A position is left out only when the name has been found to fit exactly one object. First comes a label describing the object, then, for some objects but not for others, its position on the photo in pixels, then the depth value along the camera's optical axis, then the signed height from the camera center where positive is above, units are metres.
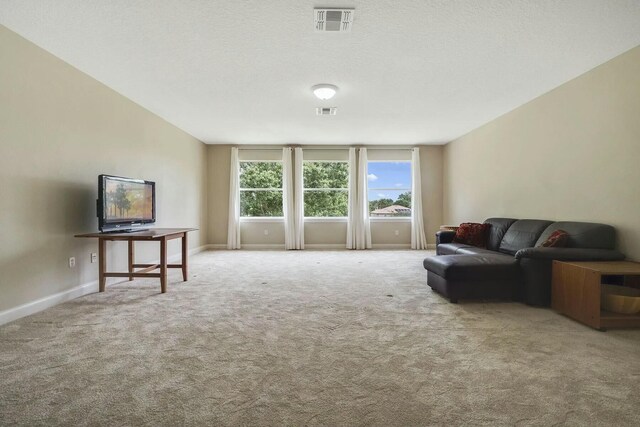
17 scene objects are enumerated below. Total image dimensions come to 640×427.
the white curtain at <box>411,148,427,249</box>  7.62 +0.03
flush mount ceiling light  3.98 +1.61
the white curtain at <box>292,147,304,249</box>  7.60 +0.46
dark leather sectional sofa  3.05 -0.58
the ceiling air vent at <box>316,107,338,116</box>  4.91 +1.66
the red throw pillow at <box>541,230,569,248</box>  3.29 -0.30
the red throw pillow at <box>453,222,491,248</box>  4.77 -0.36
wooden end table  2.49 -0.68
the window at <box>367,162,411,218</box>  7.84 +0.59
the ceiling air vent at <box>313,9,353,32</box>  2.49 +1.63
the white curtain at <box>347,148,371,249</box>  7.60 +0.03
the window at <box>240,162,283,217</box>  7.86 +0.55
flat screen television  3.43 +0.12
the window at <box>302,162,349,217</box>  7.83 +0.59
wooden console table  3.40 -0.43
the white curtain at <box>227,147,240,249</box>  7.59 +0.16
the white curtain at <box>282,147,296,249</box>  7.59 +0.28
